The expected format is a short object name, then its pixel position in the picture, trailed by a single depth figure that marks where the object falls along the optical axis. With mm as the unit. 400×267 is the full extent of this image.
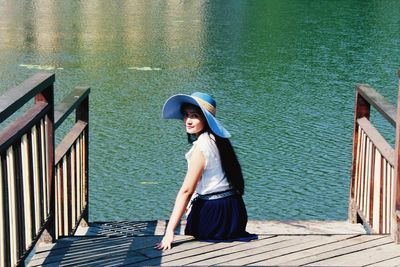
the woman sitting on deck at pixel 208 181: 4538
